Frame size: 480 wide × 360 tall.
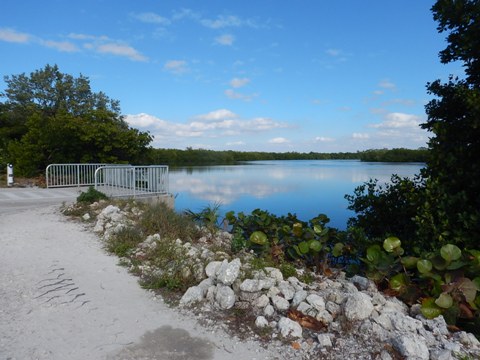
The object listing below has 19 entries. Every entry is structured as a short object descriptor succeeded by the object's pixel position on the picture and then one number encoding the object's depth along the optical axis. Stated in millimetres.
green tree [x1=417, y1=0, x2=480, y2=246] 3943
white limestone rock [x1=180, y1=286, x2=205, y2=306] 3652
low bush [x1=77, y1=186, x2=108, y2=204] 9020
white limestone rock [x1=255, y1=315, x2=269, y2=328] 3188
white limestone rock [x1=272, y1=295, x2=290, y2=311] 3375
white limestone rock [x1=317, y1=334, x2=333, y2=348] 2861
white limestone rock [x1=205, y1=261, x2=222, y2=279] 4045
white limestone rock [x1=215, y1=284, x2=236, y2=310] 3525
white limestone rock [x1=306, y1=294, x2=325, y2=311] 3264
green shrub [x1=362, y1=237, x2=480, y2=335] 3145
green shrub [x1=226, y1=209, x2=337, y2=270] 4758
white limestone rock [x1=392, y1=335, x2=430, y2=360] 2593
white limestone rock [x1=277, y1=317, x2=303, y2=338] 3016
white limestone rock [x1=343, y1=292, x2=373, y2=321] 3072
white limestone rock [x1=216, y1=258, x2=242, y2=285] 3713
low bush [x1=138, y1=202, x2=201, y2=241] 6008
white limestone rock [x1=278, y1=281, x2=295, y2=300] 3500
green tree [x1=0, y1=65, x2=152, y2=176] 17547
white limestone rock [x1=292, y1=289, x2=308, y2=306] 3386
